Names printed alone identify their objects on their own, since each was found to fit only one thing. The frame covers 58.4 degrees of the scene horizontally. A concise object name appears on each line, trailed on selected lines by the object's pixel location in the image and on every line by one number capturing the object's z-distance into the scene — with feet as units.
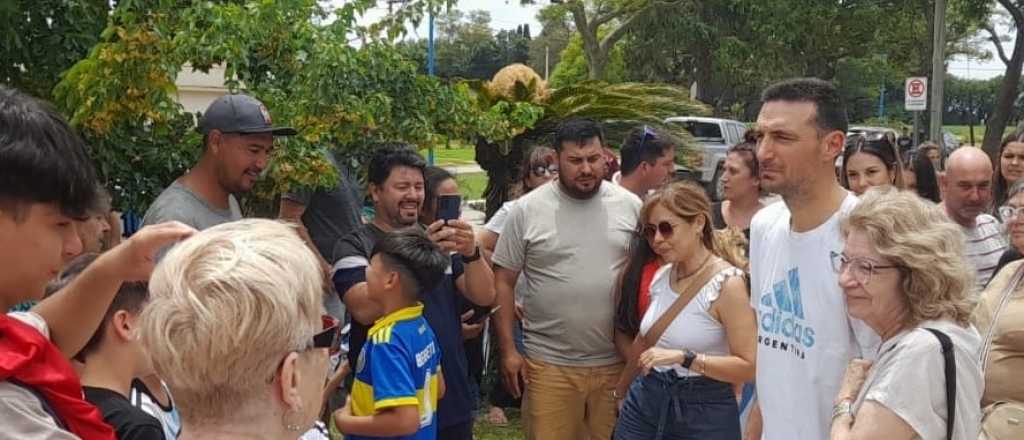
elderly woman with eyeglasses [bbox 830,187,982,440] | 7.98
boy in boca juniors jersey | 10.79
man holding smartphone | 13.03
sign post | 56.70
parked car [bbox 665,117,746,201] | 63.00
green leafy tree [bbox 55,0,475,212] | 13.20
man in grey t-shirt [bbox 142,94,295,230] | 12.46
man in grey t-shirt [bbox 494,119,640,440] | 15.21
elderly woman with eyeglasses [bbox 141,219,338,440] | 5.39
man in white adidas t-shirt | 9.54
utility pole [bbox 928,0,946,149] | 58.95
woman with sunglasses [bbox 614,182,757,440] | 12.54
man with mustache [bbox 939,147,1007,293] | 15.96
